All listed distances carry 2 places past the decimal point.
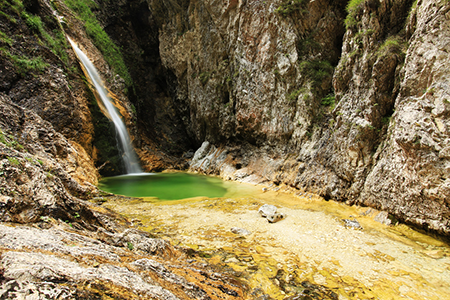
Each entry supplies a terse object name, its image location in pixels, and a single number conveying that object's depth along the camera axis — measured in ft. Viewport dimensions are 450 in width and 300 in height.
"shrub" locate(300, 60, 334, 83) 34.32
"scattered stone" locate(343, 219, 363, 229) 17.91
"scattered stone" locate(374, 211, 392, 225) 18.26
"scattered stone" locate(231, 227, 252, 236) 17.19
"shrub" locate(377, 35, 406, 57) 20.50
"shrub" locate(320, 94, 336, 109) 32.07
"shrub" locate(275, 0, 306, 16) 36.73
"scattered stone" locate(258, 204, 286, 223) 20.01
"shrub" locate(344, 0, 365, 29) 25.85
